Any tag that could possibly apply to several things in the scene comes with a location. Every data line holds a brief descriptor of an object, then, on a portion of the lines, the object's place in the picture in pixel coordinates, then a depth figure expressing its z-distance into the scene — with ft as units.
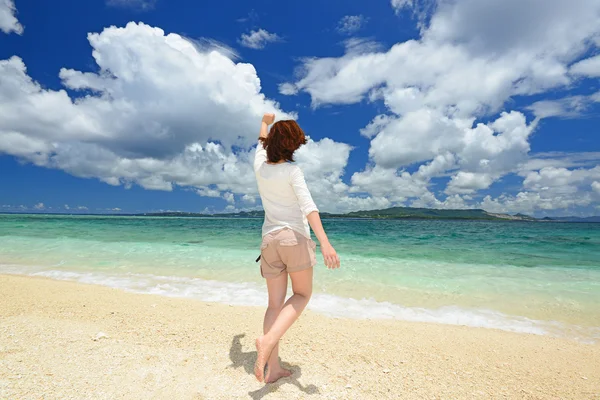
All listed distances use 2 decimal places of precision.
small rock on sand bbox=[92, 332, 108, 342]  11.57
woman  8.21
